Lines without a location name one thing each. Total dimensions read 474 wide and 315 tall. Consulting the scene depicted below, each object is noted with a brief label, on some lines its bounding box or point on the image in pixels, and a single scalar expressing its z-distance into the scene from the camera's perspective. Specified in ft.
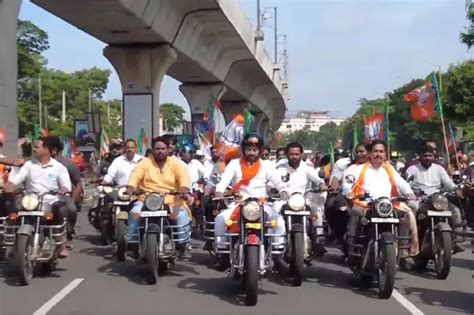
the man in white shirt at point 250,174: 27.91
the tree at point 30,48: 167.94
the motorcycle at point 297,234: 27.86
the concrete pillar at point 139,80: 78.02
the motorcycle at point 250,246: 24.26
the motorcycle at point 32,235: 27.20
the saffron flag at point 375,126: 57.06
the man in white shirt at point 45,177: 29.81
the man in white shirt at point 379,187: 28.45
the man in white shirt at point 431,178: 32.42
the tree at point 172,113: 322.34
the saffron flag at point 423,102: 48.88
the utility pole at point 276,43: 202.74
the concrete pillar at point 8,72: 47.16
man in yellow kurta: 30.30
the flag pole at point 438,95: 45.84
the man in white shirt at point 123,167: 37.76
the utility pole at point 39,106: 201.26
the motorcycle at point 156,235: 28.04
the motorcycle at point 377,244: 25.55
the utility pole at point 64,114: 224.45
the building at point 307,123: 620.49
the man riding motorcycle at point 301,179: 32.01
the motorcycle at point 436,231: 29.37
